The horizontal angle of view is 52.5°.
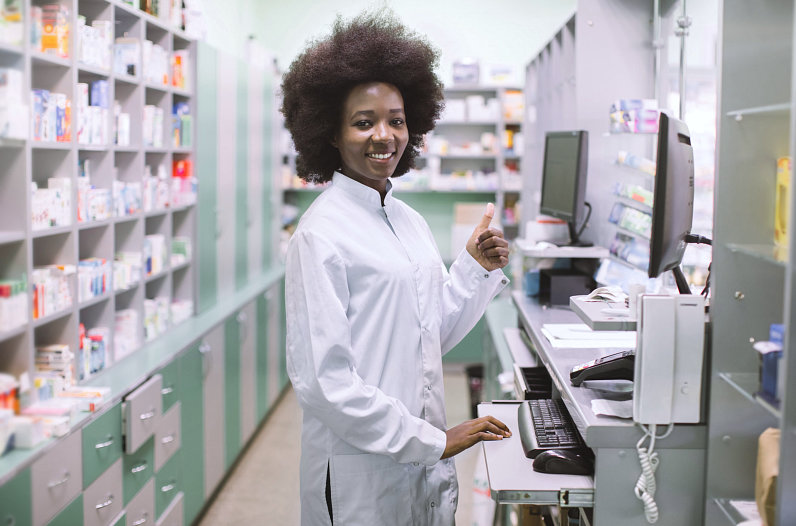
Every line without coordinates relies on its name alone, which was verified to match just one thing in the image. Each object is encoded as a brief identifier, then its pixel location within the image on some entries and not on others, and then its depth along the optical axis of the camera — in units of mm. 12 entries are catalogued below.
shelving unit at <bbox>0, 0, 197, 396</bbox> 2185
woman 1678
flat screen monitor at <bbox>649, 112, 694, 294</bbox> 1774
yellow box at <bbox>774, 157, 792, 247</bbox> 1632
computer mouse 1814
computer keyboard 1919
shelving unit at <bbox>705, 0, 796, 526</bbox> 1721
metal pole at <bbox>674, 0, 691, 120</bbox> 3010
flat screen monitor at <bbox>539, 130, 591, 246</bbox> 3406
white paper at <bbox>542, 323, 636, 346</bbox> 2648
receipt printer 3457
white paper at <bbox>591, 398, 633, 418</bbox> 1824
